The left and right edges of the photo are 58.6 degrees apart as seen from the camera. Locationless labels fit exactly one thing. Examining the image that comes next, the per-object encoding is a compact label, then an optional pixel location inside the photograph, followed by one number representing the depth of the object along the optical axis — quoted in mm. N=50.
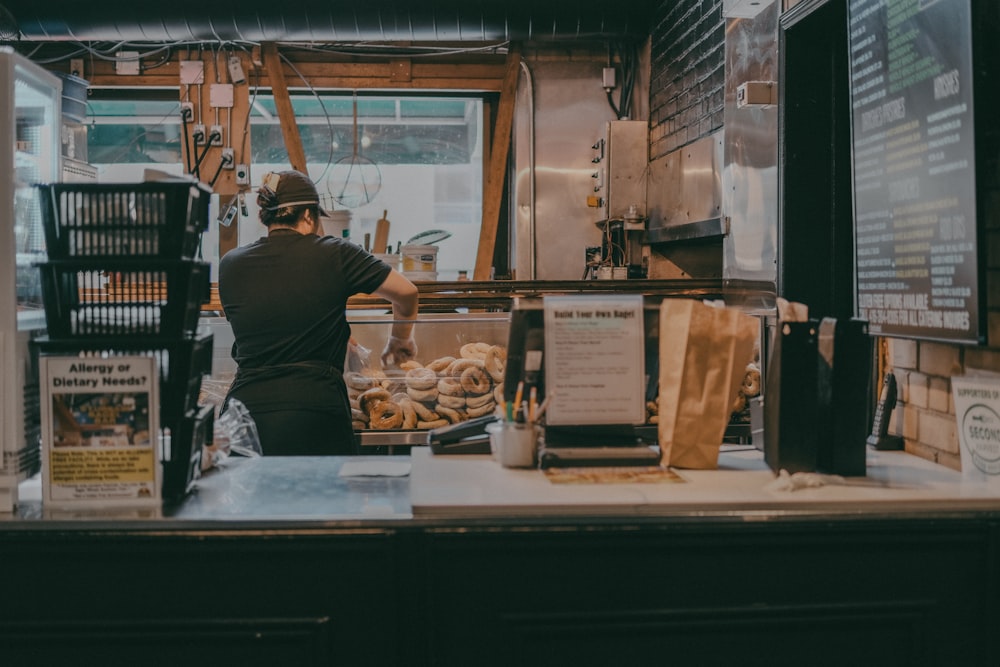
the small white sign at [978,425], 1824
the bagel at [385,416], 3414
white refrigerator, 1696
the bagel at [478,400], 3469
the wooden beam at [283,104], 6102
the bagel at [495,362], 3494
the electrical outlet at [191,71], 6172
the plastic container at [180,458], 1756
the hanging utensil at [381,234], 6406
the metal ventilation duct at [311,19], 5020
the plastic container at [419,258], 5430
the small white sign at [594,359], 1948
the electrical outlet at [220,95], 6180
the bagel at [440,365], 3527
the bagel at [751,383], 3666
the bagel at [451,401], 3447
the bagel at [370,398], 3451
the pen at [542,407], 1935
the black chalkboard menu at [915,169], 1893
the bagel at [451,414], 3441
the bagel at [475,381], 3500
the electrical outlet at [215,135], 6160
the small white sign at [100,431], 1677
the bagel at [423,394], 3477
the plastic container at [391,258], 5375
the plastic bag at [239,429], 2343
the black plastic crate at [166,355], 1724
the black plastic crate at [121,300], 1733
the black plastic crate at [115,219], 1741
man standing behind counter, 2904
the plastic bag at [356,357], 3535
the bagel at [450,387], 3453
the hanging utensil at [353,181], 6559
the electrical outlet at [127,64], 6199
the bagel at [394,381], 3539
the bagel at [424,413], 3449
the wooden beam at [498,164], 6199
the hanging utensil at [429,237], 5809
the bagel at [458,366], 3518
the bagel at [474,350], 3586
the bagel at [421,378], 3471
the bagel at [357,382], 3504
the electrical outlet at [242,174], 6172
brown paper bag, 1943
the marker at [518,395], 1961
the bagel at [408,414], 3422
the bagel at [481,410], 3461
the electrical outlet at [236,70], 6168
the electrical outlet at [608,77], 6324
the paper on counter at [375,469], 1967
